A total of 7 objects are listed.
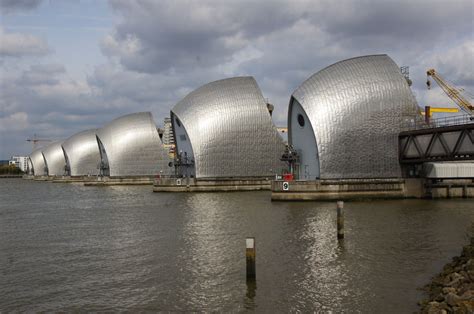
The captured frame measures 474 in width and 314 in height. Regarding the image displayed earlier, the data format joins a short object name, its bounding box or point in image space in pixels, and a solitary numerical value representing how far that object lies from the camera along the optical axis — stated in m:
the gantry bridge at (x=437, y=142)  39.62
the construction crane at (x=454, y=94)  86.62
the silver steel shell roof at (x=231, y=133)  60.03
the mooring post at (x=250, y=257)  14.93
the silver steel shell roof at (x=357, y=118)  44.75
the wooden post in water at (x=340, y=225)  22.42
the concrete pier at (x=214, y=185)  58.22
